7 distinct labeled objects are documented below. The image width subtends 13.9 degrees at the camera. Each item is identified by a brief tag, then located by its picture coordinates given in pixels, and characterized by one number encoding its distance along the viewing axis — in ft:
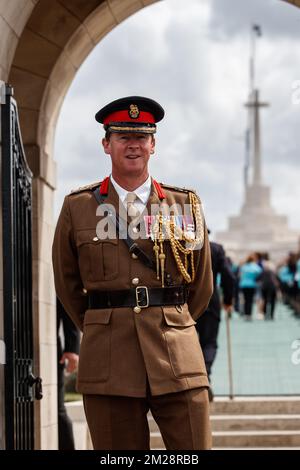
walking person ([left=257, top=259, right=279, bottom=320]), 95.43
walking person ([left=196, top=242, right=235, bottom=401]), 37.24
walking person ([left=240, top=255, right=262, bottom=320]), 93.50
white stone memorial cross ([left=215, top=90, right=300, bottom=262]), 335.01
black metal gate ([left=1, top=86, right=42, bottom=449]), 21.98
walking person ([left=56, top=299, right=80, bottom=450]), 30.78
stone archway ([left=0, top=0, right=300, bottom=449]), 29.96
